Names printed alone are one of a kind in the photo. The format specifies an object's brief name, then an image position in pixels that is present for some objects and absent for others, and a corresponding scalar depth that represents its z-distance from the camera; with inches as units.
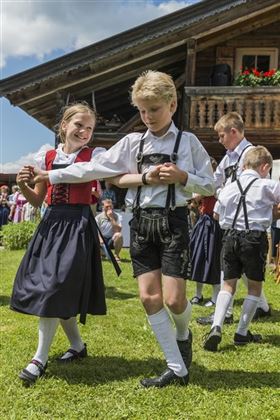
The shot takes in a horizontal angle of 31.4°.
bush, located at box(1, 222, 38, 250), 480.7
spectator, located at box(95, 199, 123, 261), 363.7
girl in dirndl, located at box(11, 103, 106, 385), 112.3
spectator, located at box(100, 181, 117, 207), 506.9
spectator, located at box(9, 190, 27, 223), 591.3
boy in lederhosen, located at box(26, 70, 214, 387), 108.7
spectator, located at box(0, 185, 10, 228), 642.8
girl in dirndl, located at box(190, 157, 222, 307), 202.2
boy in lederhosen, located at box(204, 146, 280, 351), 147.8
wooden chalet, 440.5
